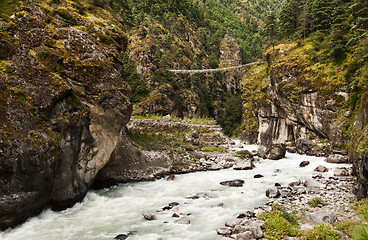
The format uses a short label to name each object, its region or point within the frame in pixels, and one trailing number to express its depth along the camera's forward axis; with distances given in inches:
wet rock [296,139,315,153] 1186.6
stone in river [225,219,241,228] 376.5
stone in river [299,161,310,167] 855.9
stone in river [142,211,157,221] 425.9
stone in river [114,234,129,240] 352.1
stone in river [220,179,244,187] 643.5
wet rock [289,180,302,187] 597.0
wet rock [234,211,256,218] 406.8
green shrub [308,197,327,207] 430.5
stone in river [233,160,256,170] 864.9
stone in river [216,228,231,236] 348.2
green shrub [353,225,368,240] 240.0
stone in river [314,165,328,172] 741.0
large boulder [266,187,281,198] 514.0
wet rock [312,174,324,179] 653.9
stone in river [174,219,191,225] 401.9
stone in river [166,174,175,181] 745.0
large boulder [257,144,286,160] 1061.1
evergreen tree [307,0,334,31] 1309.1
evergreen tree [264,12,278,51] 1696.6
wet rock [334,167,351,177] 664.0
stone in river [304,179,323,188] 562.0
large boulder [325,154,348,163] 874.0
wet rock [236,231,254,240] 320.2
